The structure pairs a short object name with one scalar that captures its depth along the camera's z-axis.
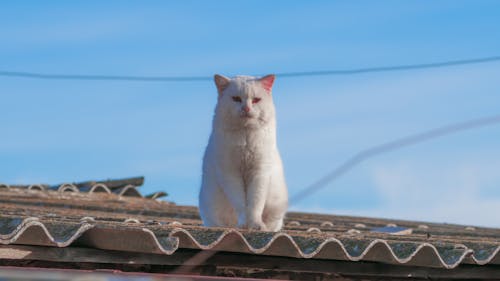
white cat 12.00
